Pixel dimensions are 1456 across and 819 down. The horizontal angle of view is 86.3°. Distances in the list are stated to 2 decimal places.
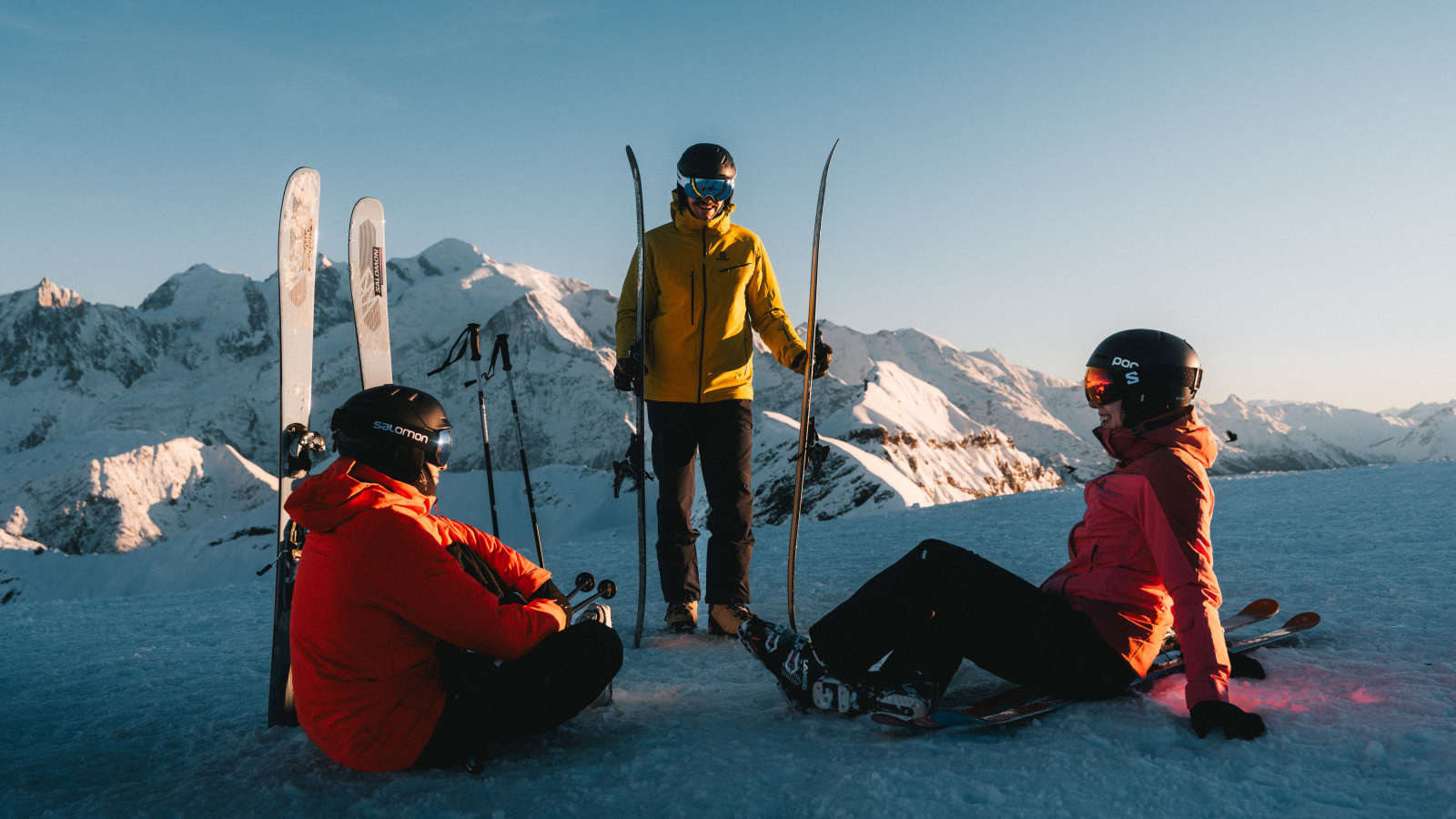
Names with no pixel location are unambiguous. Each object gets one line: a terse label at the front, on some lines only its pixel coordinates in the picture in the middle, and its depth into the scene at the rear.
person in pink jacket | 2.34
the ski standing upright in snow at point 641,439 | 3.72
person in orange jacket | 1.98
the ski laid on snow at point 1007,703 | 2.28
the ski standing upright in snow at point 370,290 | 3.76
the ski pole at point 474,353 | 4.40
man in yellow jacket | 3.86
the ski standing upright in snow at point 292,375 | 2.72
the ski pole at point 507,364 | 4.61
